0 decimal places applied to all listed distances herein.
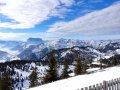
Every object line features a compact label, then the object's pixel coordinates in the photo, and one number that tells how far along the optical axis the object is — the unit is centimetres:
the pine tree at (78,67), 2413
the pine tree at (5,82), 2028
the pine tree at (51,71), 1791
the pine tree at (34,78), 2644
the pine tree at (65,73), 2393
